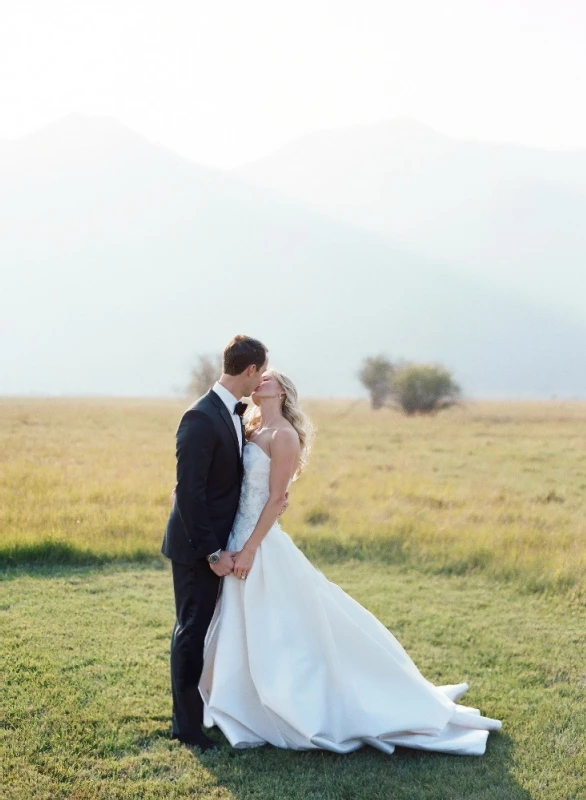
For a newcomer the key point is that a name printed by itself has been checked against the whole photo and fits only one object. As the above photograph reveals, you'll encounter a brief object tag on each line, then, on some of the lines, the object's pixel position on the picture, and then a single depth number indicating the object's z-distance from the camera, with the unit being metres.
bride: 4.92
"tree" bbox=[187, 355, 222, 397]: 42.19
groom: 4.71
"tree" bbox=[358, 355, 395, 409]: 53.53
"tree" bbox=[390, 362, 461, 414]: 44.53
